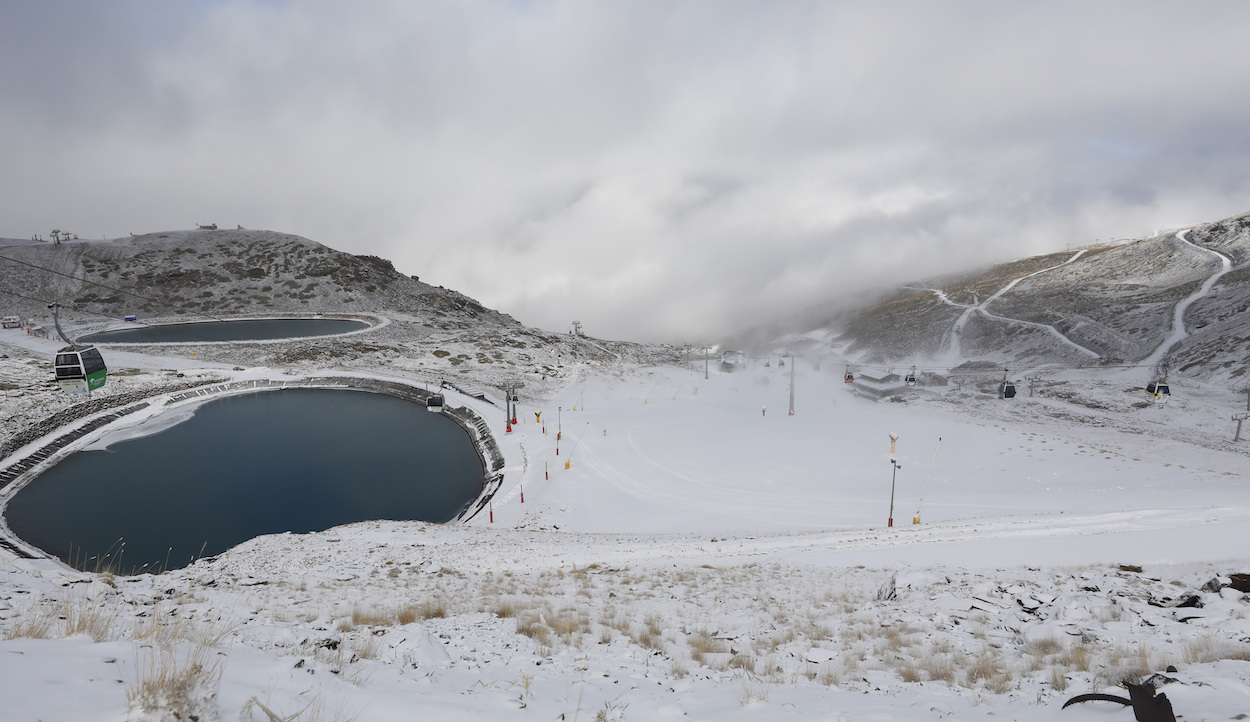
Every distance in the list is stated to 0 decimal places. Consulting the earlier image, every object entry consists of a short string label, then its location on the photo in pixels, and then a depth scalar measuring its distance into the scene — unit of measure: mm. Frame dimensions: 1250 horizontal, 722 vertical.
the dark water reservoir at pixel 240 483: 27672
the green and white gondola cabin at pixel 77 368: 20766
